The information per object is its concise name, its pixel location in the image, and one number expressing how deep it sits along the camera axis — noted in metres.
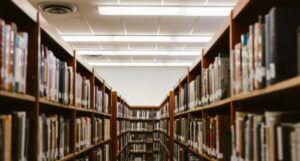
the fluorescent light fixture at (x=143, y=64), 11.89
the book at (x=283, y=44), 1.43
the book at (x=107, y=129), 5.58
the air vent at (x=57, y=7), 6.07
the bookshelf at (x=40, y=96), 1.94
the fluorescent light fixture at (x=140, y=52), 9.84
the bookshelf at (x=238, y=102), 1.54
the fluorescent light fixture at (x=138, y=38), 8.18
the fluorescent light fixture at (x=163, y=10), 6.16
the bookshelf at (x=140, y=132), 11.16
